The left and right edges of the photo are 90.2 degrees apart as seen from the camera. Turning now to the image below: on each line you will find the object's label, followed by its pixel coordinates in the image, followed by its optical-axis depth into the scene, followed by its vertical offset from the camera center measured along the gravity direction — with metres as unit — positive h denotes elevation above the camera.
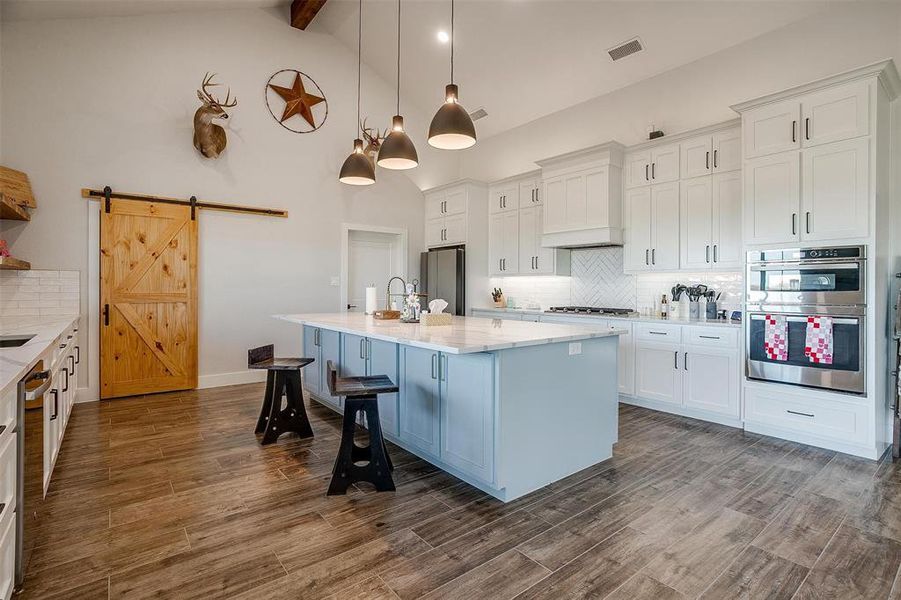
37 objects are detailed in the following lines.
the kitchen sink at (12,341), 2.73 -0.26
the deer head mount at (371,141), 6.17 +2.20
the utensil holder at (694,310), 4.56 -0.09
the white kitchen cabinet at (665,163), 4.54 +1.42
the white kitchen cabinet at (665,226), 4.55 +0.77
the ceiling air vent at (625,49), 4.75 +2.73
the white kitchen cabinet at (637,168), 4.77 +1.43
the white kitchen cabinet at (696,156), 4.29 +1.41
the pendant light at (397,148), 3.48 +1.19
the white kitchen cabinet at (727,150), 4.08 +1.40
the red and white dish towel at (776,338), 3.51 -0.29
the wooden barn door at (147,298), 4.82 +0.01
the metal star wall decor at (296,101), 5.81 +2.64
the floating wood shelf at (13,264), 3.56 +0.29
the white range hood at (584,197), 4.91 +1.19
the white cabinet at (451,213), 6.52 +1.32
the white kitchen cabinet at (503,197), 6.29 +1.48
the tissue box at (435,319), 3.26 -0.14
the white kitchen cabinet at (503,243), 6.28 +0.82
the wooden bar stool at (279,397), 3.52 -0.79
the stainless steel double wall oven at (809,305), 3.20 -0.03
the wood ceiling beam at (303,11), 5.40 +3.58
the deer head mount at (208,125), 5.00 +1.99
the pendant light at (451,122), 2.95 +1.18
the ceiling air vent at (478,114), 6.71 +2.81
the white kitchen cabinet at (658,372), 4.26 -0.70
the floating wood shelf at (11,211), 3.70 +0.76
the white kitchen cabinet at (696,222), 4.31 +0.77
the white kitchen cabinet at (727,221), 4.11 +0.74
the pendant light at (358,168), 4.11 +1.21
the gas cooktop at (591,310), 5.08 -0.12
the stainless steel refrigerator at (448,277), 6.47 +0.35
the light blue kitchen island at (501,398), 2.44 -0.59
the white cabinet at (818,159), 3.16 +1.08
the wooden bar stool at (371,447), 2.64 -0.88
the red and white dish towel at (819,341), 3.31 -0.29
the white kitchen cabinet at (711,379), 3.88 -0.70
